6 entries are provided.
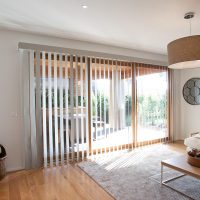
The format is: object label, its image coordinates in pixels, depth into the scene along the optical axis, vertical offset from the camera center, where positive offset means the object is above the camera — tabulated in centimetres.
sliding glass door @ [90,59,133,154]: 413 -8
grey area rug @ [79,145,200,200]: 253 -128
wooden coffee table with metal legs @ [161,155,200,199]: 238 -94
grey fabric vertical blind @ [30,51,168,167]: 356 -8
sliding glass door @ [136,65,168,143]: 488 -7
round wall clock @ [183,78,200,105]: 519 +25
